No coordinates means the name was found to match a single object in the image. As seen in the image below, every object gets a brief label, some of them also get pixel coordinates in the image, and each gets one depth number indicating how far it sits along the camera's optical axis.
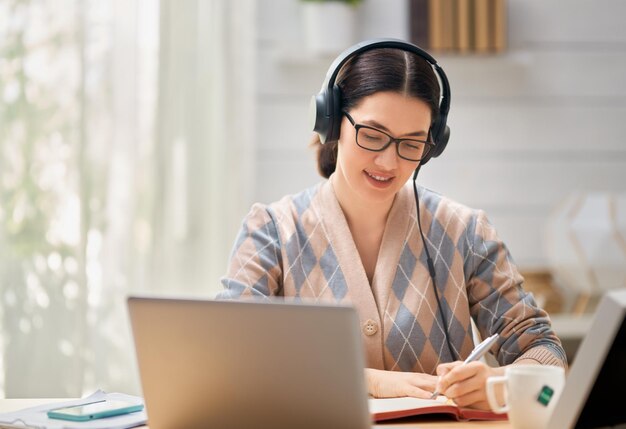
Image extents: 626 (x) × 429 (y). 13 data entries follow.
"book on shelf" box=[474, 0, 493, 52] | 3.94
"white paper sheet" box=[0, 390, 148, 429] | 1.82
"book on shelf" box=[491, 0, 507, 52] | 3.93
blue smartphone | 1.85
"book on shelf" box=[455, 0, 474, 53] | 3.94
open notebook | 1.85
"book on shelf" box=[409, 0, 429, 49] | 3.92
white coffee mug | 1.78
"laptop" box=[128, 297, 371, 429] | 1.64
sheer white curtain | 2.40
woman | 2.22
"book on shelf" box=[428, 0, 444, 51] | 3.92
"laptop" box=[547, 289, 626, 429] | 1.64
